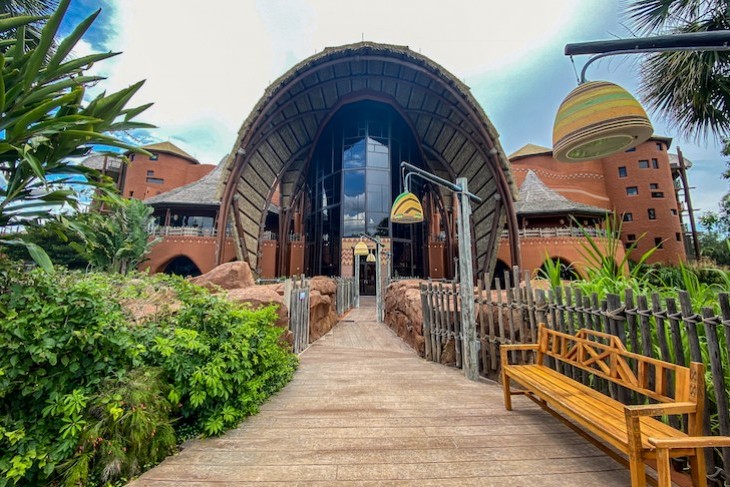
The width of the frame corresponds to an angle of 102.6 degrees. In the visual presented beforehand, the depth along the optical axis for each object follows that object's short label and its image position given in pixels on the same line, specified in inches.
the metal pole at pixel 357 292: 574.8
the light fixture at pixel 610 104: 66.8
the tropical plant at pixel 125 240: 685.9
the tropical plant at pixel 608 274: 124.8
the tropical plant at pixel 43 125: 82.4
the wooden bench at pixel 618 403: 56.1
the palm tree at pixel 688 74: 187.0
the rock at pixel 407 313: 223.0
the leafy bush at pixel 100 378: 71.3
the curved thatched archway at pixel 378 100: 583.5
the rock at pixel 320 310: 271.7
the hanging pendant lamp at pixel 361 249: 495.4
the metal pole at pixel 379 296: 398.9
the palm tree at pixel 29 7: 204.4
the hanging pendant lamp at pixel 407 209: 177.8
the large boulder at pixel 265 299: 177.3
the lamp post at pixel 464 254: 153.7
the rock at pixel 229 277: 251.3
